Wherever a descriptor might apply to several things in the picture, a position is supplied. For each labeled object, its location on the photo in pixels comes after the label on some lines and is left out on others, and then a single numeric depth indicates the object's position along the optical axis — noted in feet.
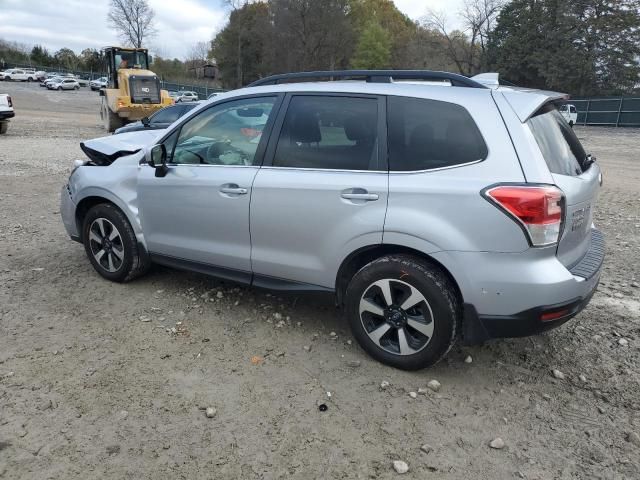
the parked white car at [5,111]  58.13
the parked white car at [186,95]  142.76
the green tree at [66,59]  306.96
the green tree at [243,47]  224.33
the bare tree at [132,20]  241.55
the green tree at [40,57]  299.58
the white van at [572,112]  99.15
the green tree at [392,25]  227.61
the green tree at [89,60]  289.33
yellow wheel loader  68.63
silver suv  9.69
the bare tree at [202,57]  295.69
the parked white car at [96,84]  208.68
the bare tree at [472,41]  185.37
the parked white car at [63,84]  193.36
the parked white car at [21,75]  219.20
